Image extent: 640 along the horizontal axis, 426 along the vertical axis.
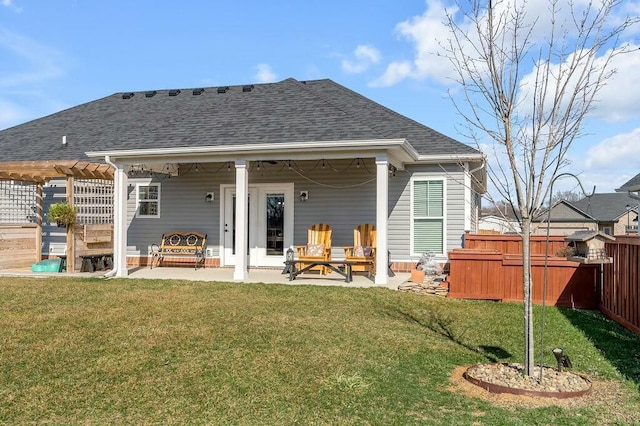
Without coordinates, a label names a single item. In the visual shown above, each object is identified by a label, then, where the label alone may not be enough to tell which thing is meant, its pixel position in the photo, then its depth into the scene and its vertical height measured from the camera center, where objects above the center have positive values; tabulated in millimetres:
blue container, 11000 -997
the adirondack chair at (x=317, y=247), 10180 -497
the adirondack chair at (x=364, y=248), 10234 -509
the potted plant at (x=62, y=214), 10453 +137
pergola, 10820 +1047
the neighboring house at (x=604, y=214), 40812 +921
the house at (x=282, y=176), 9664 +1059
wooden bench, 11907 -576
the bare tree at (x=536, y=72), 3953 +1235
